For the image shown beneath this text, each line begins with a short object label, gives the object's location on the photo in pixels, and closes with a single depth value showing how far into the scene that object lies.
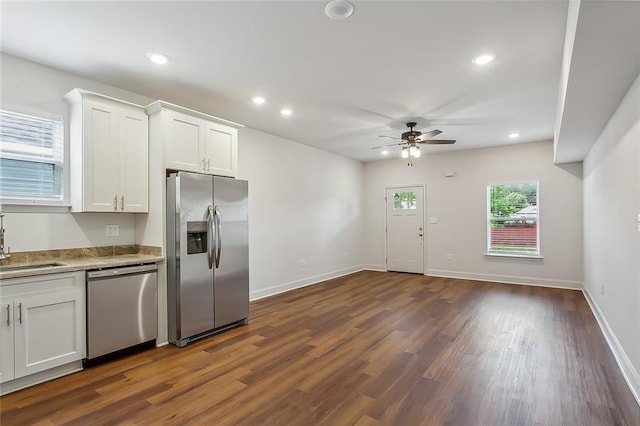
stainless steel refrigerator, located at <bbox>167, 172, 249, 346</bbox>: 3.44
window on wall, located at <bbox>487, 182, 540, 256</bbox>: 6.28
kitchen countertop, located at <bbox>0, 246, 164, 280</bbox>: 2.68
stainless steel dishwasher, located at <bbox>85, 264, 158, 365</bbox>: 2.92
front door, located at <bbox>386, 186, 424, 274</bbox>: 7.48
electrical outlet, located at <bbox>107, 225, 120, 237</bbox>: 3.58
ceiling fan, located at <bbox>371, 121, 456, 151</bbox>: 4.85
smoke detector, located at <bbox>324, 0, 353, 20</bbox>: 2.20
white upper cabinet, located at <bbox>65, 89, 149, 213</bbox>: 3.15
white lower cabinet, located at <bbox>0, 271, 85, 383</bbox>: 2.47
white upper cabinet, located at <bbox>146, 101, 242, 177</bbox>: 3.51
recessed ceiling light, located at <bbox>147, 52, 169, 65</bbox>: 2.90
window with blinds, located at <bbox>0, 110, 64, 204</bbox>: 2.91
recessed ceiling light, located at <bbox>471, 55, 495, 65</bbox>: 2.95
